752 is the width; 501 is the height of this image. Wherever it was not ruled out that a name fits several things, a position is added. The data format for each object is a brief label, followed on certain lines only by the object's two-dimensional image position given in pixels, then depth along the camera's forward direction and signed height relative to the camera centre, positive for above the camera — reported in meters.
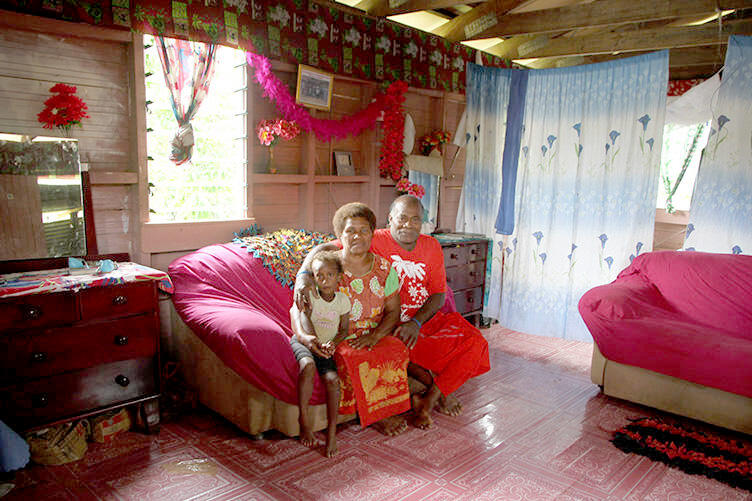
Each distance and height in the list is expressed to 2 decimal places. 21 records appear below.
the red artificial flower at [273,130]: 3.77 +0.37
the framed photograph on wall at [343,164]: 4.40 +0.17
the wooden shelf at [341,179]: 4.20 +0.03
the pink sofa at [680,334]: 2.96 -0.88
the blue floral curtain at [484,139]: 5.12 +0.48
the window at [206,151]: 3.37 +0.19
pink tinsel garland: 3.67 +0.56
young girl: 2.63 -0.85
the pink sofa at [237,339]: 2.61 -0.84
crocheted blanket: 3.35 -0.45
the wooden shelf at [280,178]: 3.82 +0.02
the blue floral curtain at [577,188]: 4.27 +0.01
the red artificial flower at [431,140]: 5.05 +0.44
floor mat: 2.58 -1.39
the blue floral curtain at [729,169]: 3.73 +0.17
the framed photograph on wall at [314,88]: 3.91 +0.73
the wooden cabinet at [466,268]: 4.59 -0.76
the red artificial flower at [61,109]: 2.84 +0.37
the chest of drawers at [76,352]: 2.34 -0.86
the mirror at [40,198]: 2.68 -0.12
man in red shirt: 2.99 -0.85
